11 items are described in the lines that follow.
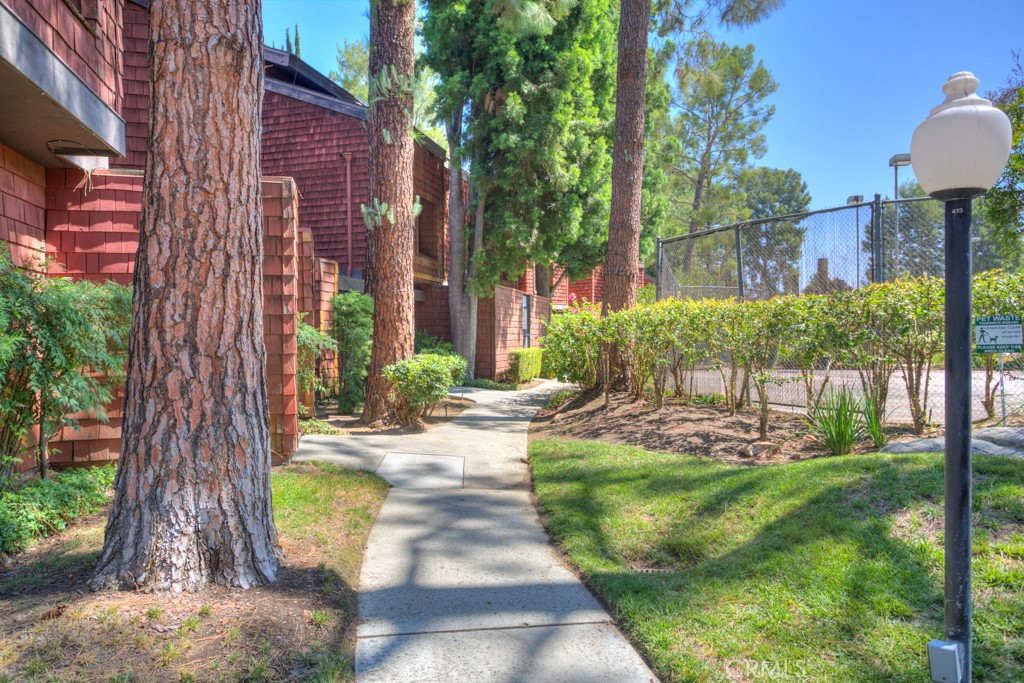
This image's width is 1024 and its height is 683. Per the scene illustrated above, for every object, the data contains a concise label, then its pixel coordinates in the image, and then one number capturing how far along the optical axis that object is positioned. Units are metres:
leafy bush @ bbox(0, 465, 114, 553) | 3.79
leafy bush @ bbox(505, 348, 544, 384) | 16.58
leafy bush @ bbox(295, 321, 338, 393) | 7.99
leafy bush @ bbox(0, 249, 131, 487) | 4.05
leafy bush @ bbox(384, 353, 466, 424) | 8.25
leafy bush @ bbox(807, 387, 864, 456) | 5.68
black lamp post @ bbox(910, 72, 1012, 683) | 2.51
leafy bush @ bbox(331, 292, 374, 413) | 10.23
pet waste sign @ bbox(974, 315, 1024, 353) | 4.05
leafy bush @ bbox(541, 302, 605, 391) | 9.36
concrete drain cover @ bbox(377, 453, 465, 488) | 6.04
